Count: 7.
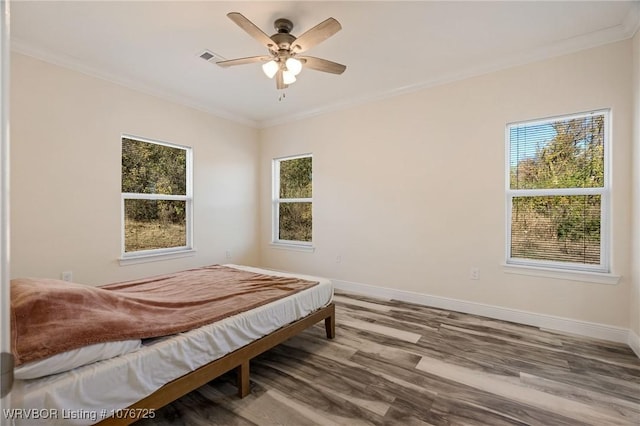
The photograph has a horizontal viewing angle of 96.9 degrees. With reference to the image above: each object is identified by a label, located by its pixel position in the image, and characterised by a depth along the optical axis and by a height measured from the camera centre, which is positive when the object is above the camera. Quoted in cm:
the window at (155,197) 346 +18
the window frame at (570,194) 258 +15
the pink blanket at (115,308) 120 -57
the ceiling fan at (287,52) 209 +129
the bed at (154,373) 111 -79
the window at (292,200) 465 +19
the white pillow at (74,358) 110 -64
